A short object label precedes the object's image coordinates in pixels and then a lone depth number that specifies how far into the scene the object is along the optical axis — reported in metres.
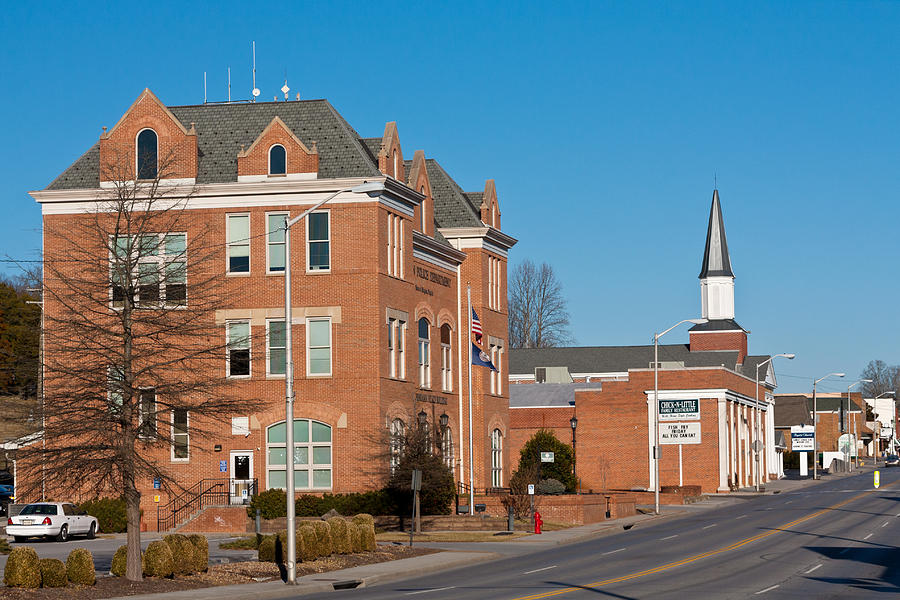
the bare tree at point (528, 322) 140.62
